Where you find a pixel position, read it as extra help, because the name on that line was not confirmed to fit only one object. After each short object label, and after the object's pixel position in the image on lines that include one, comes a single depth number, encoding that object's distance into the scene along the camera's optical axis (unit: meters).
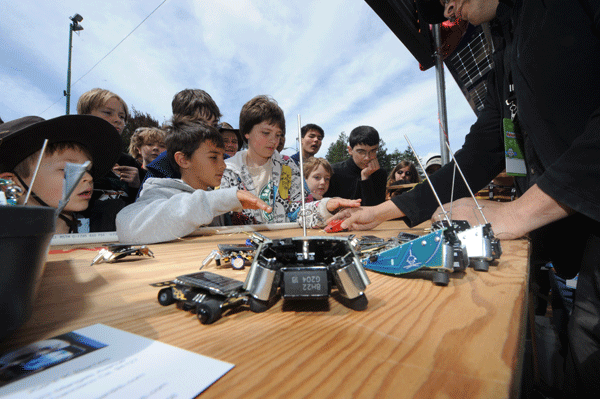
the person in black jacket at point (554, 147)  0.69
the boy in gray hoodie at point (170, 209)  1.22
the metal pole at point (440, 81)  3.23
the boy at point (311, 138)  3.74
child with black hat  0.97
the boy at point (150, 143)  2.93
